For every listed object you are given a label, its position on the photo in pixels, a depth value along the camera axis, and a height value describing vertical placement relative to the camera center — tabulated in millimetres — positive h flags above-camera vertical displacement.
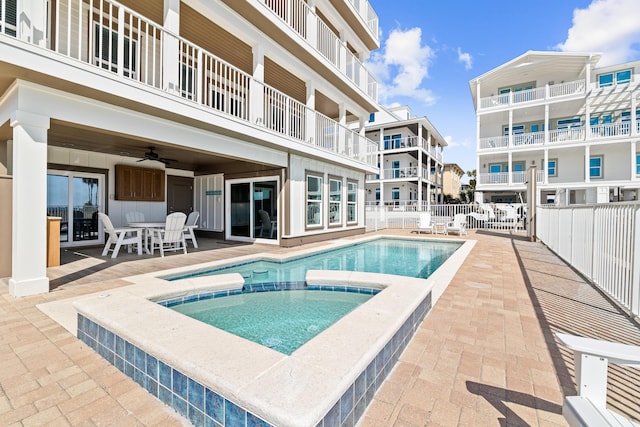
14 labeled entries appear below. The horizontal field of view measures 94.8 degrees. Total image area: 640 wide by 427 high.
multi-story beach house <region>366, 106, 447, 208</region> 25938 +5233
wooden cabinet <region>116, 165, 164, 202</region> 9094 +857
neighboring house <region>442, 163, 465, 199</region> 44000 +5014
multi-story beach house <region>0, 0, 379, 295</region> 4125 +1762
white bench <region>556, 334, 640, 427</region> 1308 -781
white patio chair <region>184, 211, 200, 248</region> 9375 -248
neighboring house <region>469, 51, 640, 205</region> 18625 +6099
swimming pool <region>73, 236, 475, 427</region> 1557 -964
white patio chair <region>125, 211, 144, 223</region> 9031 -193
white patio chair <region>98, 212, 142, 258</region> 6982 -693
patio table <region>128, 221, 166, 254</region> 7512 -443
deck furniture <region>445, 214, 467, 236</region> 13140 -618
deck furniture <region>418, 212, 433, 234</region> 13672 -507
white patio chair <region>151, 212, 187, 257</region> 7479 -565
